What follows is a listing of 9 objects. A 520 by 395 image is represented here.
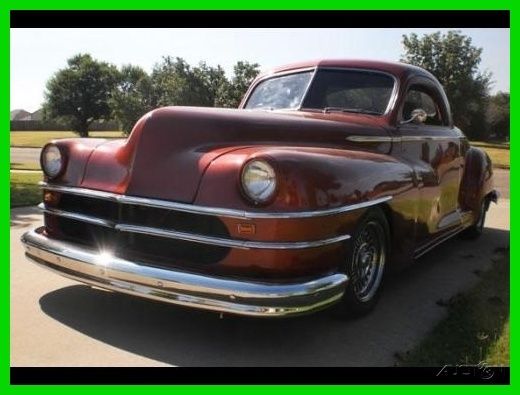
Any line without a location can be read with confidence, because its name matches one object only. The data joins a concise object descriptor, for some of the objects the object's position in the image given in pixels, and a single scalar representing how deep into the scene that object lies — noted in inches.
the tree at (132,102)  1418.6
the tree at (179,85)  1273.4
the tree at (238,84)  1035.9
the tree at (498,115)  1615.4
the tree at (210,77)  1291.8
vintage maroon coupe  122.3
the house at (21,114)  3286.2
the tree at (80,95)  2085.4
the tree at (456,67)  1391.5
